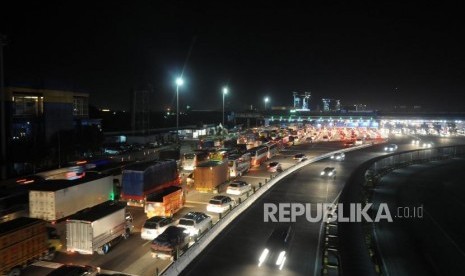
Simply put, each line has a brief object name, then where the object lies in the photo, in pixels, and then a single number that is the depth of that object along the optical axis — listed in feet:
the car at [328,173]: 103.50
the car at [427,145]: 215.10
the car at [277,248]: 43.39
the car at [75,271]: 37.32
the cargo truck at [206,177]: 82.17
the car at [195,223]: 53.11
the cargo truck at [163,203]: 61.57
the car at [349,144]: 194.99
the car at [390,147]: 184.75
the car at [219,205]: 65.87
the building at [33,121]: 110.10
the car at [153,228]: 52.16
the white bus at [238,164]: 98.32
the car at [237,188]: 80.38
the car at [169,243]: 44.45
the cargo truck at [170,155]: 119.85
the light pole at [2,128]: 98.89
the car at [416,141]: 229.60
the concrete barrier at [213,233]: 39.92
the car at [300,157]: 132.87
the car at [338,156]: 140.87
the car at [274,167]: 110.32
